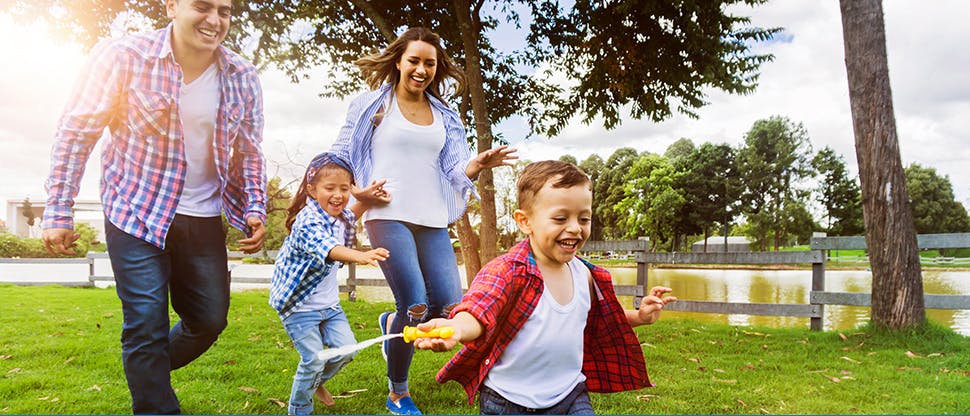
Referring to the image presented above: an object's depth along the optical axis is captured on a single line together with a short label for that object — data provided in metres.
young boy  1.99
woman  3.06
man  2.28
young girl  2.96
